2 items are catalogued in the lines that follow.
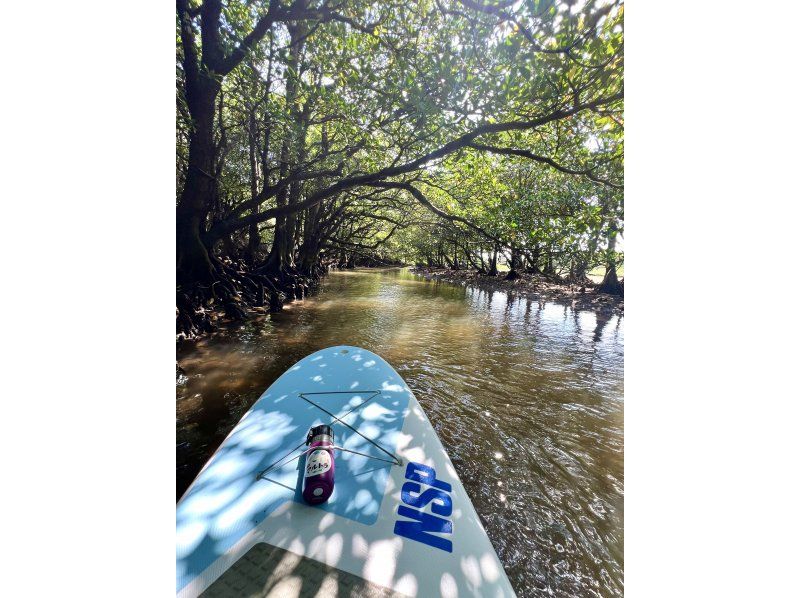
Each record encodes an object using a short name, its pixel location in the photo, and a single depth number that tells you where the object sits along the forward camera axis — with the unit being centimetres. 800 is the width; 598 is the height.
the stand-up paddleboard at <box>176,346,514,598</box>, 105
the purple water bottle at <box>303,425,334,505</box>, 133
